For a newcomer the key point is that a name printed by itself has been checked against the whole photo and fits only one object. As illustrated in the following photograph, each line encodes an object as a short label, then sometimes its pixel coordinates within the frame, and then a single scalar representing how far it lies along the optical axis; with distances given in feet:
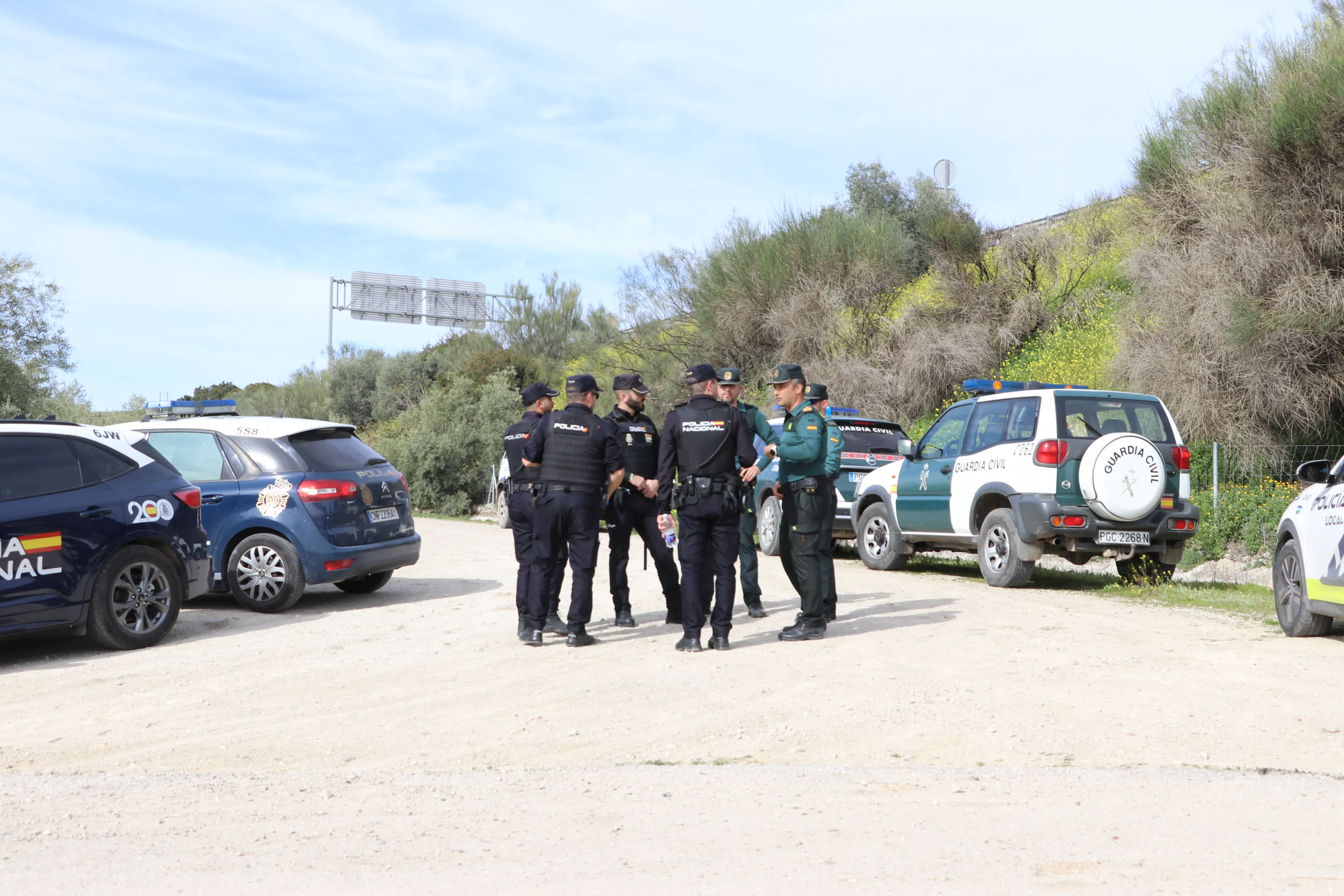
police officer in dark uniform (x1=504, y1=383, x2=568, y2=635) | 30.37
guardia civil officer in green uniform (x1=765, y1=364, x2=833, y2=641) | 29.27
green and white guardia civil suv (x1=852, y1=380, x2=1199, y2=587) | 37.99
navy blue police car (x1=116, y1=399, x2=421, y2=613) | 36.45
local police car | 27.99
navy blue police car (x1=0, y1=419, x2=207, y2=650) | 28.37
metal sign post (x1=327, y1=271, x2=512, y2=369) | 219.00
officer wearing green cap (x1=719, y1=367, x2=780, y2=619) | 29.78
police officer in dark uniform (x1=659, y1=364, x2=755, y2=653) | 28.45
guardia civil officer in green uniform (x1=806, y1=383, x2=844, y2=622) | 29.89
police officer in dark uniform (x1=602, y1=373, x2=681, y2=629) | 32.40
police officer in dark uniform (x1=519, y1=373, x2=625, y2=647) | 29.25
